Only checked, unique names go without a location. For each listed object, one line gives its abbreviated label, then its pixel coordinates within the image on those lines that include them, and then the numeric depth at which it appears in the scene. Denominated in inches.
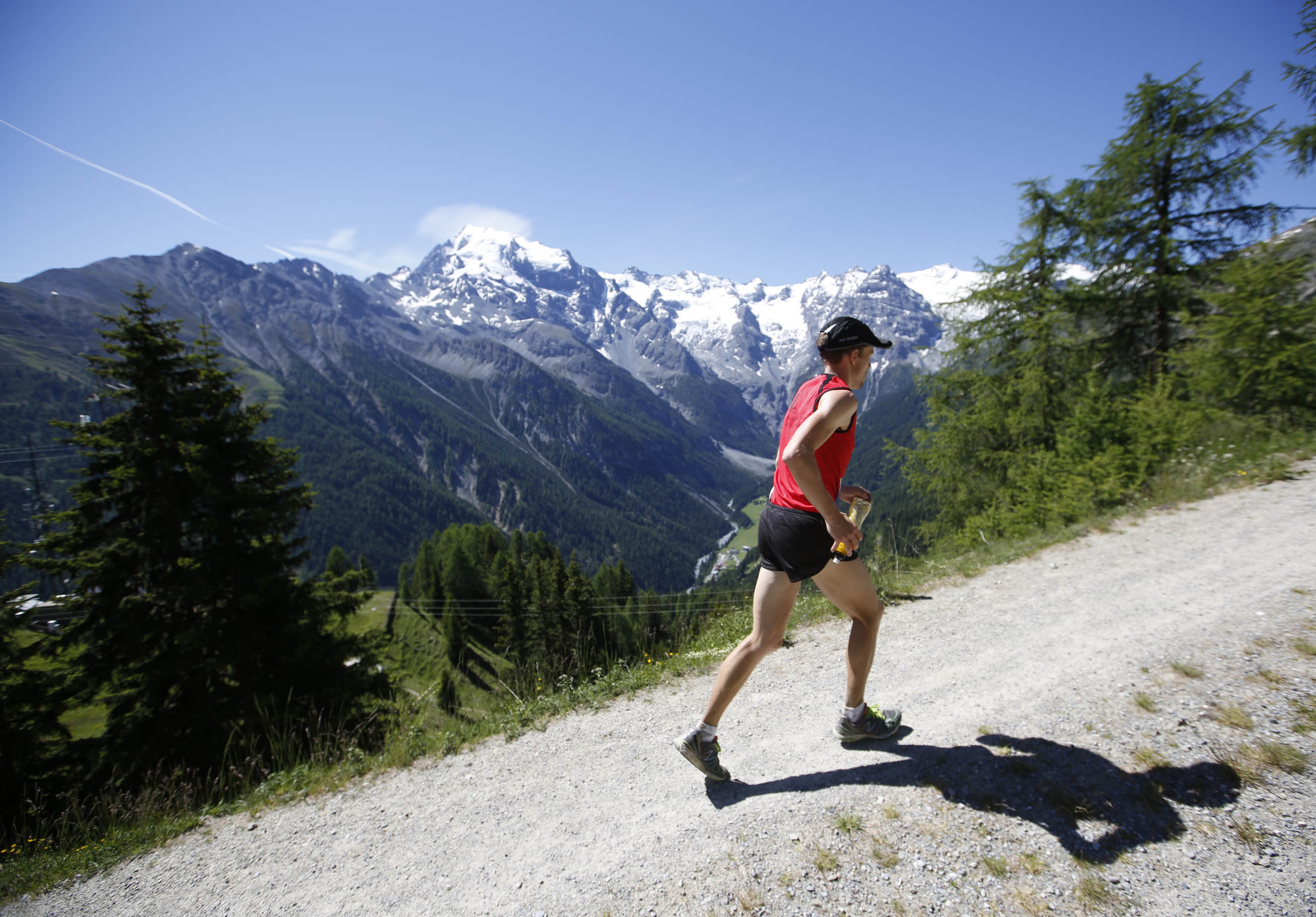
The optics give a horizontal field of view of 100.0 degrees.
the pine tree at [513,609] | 1465.3
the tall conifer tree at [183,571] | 413.7
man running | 137.9
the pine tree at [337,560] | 2140.7
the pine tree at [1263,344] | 405.4
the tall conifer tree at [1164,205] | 498.9
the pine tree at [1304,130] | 364.5
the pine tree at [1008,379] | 576.7
